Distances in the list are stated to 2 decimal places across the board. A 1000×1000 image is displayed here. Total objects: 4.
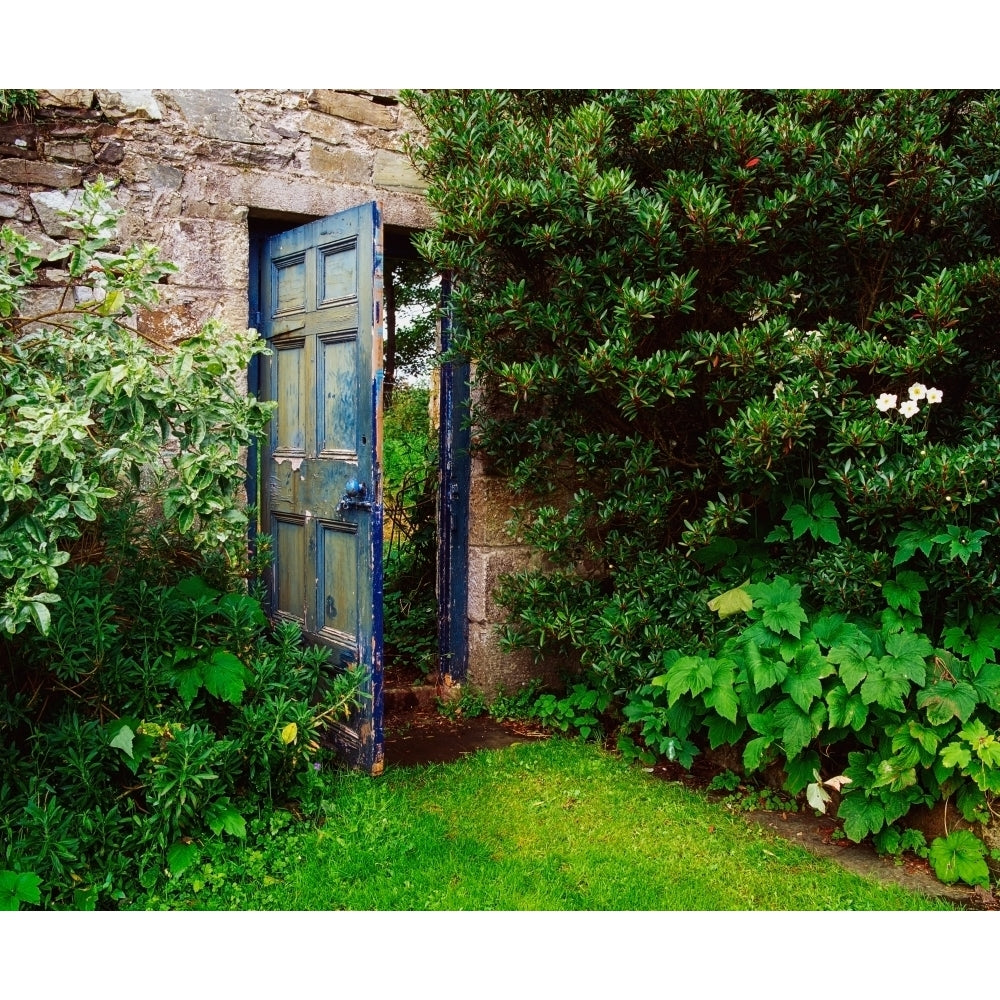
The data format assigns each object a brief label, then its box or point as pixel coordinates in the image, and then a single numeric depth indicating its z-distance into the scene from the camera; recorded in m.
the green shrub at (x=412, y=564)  5.79
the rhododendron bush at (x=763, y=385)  3.40
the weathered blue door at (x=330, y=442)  3.77
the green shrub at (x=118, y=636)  2.69
